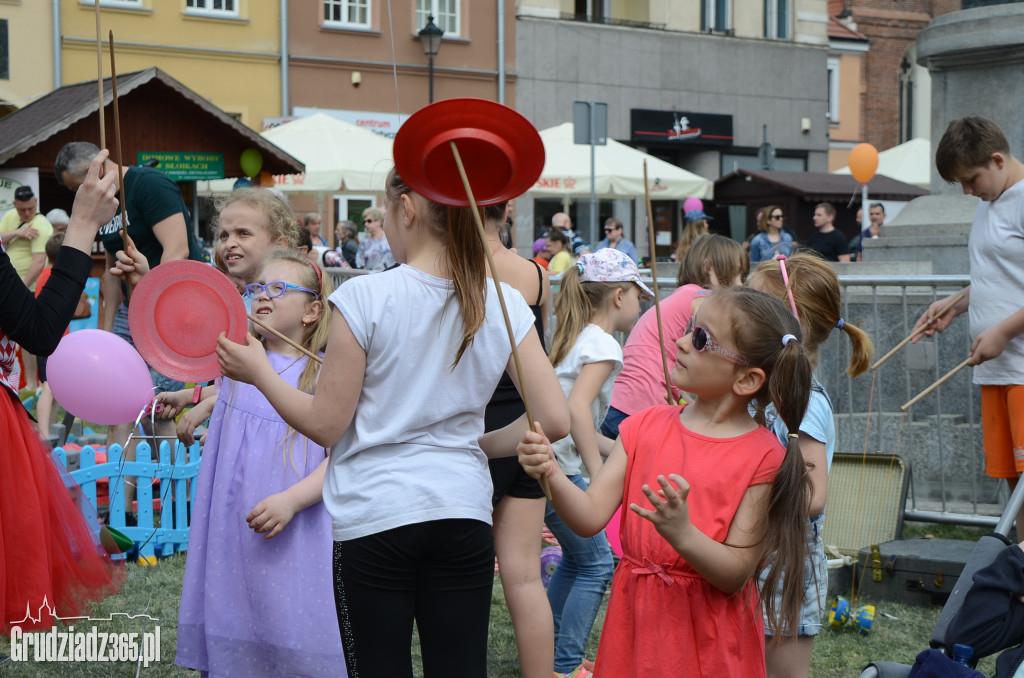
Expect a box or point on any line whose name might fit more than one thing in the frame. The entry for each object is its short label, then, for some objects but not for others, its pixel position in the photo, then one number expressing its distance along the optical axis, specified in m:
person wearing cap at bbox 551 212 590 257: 15.00
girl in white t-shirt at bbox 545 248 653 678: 3.81
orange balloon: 17.73
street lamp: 17.47
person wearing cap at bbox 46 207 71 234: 11.05
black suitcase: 4.76
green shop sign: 12.12
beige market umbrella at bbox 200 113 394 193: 13.81
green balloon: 12.62
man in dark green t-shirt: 5.04
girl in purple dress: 3.04
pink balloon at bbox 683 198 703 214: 15.54
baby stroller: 2.58
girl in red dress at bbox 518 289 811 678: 2.33
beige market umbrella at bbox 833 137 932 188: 23.31
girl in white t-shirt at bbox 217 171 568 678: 2.24
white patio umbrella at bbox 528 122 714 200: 15.36
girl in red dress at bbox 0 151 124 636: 2.96
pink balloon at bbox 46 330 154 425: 4.08
